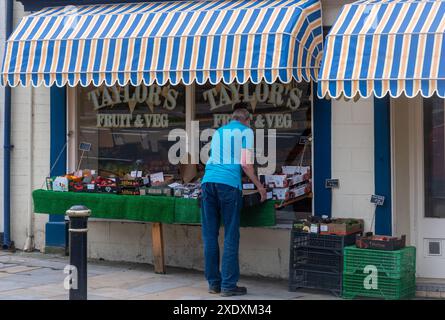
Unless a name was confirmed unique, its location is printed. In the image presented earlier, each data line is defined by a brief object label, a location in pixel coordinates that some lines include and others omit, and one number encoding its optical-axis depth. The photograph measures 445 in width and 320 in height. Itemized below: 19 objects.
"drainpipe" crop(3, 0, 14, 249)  20.35
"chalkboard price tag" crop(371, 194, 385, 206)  16.56
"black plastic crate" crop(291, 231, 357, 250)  15.63
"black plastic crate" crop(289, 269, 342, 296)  15.66
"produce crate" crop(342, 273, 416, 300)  15.14
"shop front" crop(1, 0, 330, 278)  16.03
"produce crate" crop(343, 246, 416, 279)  15.07
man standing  15.43
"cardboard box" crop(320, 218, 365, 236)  15.77
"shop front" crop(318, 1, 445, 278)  13.80
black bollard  13.19
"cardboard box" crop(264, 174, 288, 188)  17.79
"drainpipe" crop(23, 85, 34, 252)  20.24
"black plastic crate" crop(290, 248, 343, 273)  15.62
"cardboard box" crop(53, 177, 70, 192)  18.62
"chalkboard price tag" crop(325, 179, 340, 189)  17.19
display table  16.61
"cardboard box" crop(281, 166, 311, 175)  17.95
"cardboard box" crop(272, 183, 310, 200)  17.68
